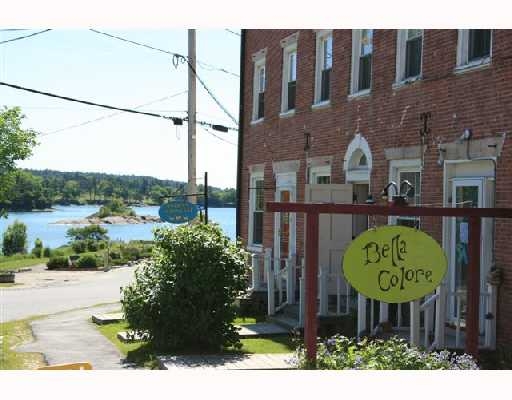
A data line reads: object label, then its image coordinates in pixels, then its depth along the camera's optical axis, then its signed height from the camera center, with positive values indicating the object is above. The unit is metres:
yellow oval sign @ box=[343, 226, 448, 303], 7.34 -0.64
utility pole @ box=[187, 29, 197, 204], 19.77 +1.93
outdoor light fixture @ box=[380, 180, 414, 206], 7.73 -0.03
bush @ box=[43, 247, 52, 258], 50.48 -3.94
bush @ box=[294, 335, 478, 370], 7.53 -1.63
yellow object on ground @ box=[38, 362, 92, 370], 7.33 -1.70
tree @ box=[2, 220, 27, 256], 54.94 -3.45
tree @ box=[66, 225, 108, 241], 57.69 -3.02
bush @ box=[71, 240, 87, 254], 49.49 -3.51
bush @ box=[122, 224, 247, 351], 11.77 -1.55
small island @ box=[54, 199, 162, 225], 145.38 -5.21
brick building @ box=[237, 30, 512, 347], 10.27 +0.95
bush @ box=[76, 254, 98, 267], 40.09 -3.58
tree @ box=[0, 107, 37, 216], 34.44 +2.25
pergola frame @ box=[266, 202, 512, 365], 7.29 -0.15
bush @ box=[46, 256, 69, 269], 40.22 -3.71
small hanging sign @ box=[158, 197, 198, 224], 18.45 -0.40
